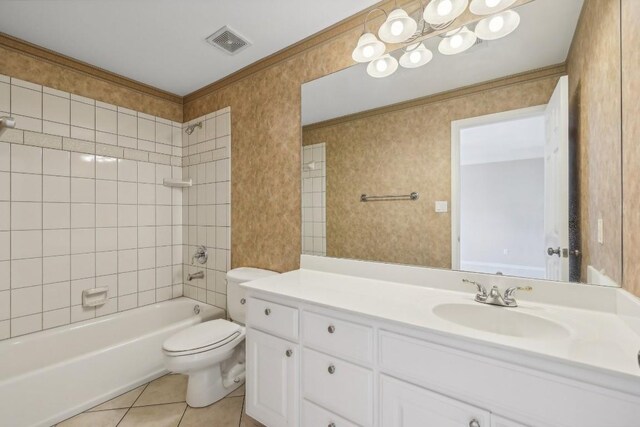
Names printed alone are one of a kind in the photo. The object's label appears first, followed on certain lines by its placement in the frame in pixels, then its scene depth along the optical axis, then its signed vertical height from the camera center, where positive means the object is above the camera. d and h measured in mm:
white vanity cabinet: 771 -552
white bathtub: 1536 -956
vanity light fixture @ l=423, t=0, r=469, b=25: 1246 +911
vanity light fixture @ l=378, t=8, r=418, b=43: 1343 +897
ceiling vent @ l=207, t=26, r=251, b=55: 1818 +1156
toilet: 1648 -814
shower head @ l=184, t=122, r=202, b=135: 2645 +820
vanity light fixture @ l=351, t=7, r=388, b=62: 1507 +896
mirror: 1087 +302
